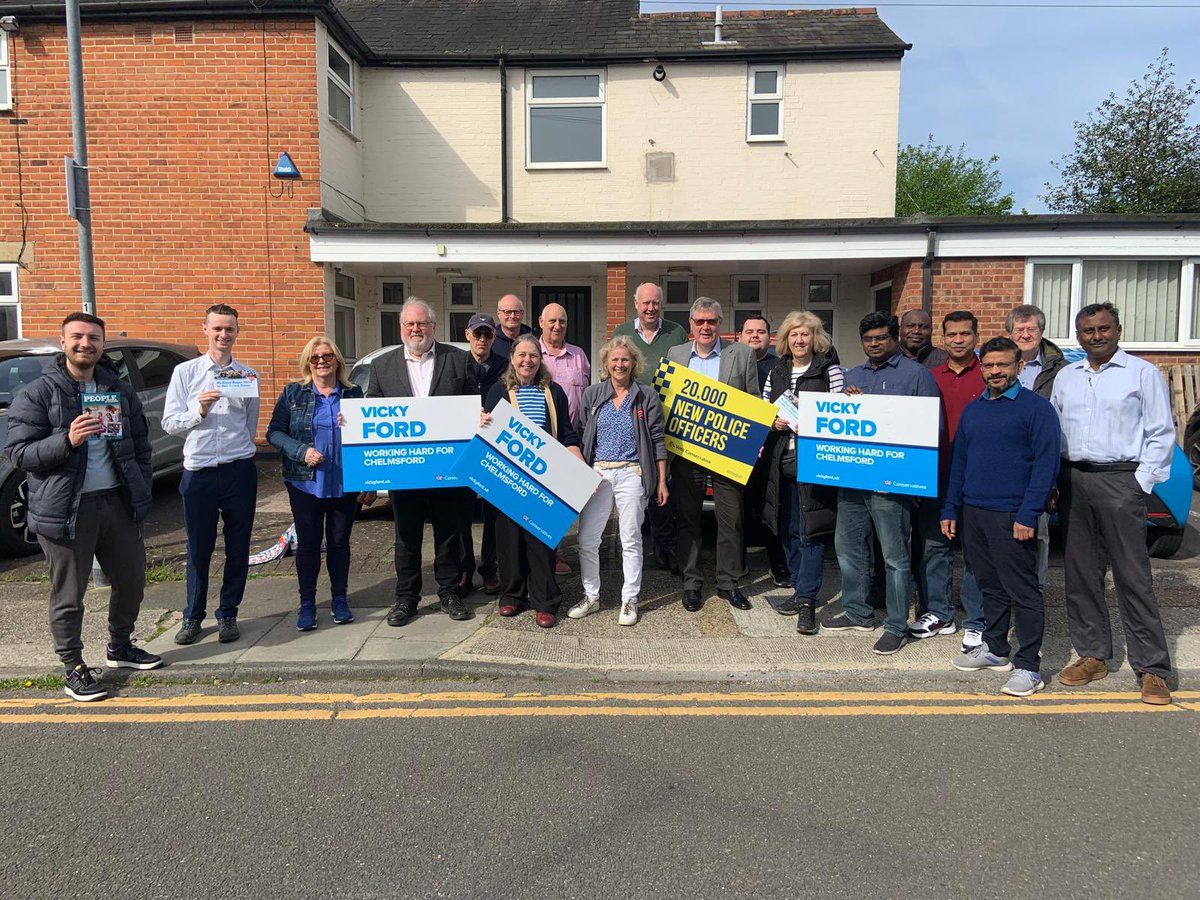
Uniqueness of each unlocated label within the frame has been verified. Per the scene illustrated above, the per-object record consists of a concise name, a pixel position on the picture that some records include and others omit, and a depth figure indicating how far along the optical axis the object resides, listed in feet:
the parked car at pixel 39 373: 22.35
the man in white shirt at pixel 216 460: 16.15
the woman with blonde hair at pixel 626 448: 17.60
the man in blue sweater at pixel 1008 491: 13.99
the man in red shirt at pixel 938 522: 16.30
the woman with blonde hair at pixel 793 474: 17.24
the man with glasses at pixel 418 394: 17.60
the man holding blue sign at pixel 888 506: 16.17
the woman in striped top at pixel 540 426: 17.39
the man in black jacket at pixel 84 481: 13.87
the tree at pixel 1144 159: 74.54
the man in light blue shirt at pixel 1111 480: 13.98
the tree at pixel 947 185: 170.40
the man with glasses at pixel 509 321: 20.51
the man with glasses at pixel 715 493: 18.44
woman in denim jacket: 16.90
